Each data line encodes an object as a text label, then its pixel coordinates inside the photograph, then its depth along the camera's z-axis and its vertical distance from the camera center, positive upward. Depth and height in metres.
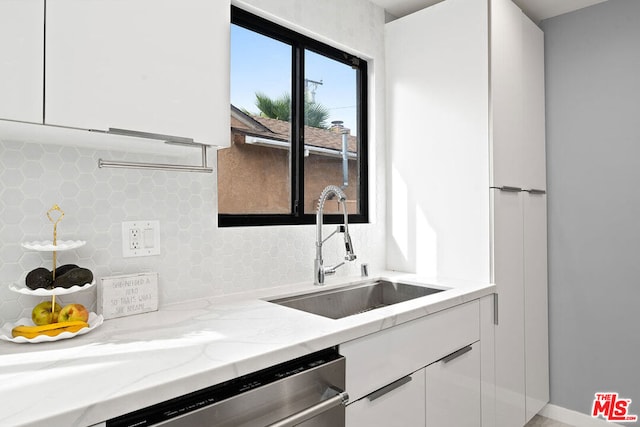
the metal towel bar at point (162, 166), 1.13 +0.19
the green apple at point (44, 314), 1.16 -0.28
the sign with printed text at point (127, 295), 1.34 -0.26
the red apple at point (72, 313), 1.16 -0.28
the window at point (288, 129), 1.93 +0.50
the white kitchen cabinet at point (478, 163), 2.10 +0.32
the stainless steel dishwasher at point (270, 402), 0.88 -0.45
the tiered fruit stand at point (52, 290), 1.09 -0.20
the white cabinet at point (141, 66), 0.99 +0.43
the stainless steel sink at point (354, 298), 1.83 -0.40
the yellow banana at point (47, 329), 1.09 -0.31
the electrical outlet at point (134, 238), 1.45 -0.07
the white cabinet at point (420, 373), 1.32 -0.60
